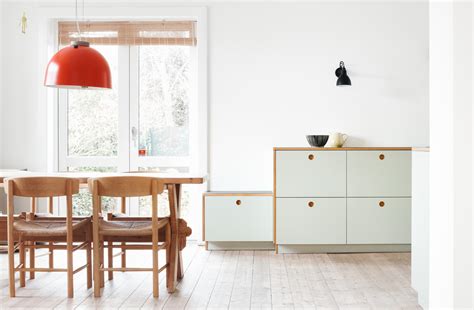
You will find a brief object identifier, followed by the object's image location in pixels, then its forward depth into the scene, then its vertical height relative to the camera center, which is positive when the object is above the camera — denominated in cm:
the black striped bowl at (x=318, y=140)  486 +10
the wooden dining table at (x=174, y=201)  353 -35
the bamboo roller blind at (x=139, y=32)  526 +120
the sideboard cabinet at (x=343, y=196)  473 -41
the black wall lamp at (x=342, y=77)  501 +71
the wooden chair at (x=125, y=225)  331 -45
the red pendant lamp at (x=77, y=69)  339 +54
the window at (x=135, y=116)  534 +36
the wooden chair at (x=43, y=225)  331 -49
